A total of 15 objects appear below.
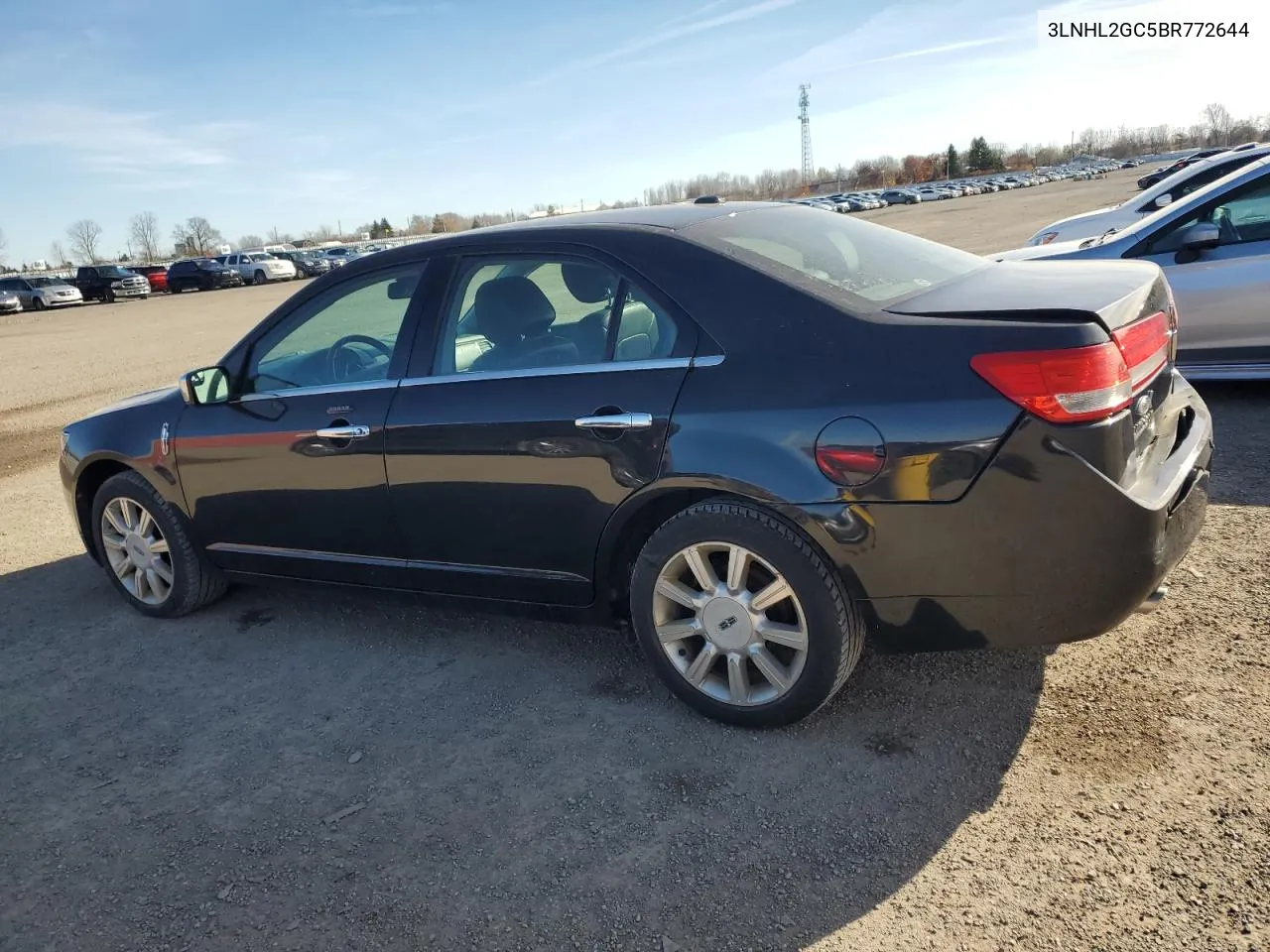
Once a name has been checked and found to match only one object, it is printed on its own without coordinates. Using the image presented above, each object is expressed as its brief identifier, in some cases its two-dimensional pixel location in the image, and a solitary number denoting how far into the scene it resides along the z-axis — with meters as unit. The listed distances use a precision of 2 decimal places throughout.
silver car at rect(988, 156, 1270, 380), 6.30
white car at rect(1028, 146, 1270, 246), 9.60
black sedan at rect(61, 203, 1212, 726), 2.72
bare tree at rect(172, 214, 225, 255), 142.38
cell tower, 129.60
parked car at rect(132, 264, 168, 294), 45.94
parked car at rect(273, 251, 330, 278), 52.38
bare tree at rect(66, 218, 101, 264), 155.88
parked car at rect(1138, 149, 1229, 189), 19.05
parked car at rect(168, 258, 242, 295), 44.69
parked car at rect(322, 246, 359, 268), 55.16
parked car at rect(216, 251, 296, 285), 46.12
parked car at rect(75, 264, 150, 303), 42.03
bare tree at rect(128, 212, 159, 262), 154.12
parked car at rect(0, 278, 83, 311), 38.09
